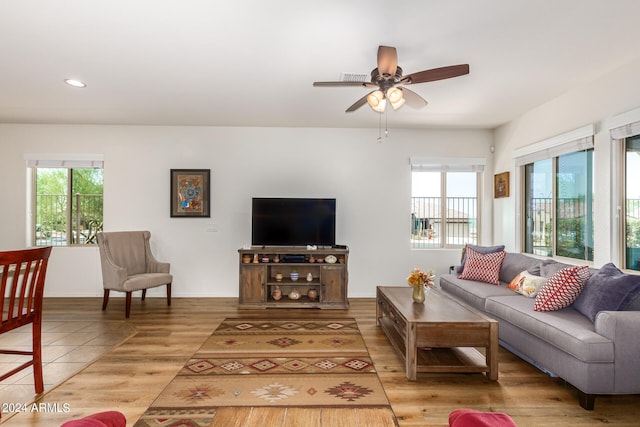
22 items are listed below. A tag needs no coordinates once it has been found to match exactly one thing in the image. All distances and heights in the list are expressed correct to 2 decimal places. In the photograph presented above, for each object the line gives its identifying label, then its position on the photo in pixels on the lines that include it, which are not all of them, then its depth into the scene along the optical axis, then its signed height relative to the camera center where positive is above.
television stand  4.42 -0.85
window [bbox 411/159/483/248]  5.20 +0.12
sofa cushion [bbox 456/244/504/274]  4.17 -0.44
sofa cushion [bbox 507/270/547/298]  3.13 -0.67
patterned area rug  2.02 -1.24
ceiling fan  2.30 +1.02
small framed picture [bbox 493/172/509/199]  4.79 +0.46
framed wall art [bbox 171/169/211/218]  4.95 +0.33
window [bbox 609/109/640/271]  2.97 +0.23
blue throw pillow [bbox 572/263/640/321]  2.31 -0.55
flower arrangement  3.02 -0.58
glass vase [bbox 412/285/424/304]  3.04 -0.73
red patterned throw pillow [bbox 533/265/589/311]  2.66 -0.60
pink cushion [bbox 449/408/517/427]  0.91 -0.58
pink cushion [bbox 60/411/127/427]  0.91 -0.64
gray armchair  4.06 -0.69
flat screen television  4.68 -0.09
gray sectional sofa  2.09 -0.88
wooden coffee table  2.48 -0.93
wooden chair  2.02 -0.63
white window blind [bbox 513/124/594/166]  3.37 +0.81
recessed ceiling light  3.33 +1.35
